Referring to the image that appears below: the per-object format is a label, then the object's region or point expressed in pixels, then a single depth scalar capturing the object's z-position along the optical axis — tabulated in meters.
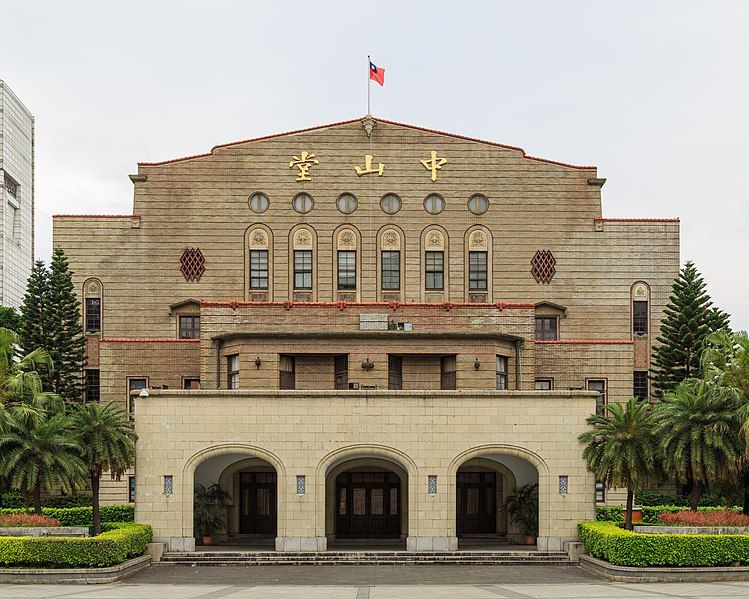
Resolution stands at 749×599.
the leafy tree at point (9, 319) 59.17
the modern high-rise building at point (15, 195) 112.56
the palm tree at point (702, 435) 26.98
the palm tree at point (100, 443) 28.55
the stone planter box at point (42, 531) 27.17
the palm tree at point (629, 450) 27.88
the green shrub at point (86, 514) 33.56
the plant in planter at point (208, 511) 31.72
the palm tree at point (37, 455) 27.69
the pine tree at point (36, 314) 39.88
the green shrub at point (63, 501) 35.94
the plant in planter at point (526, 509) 32.09
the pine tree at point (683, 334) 39.28
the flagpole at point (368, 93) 41.06
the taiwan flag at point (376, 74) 39.06
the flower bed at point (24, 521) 27.73
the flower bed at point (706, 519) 27.62
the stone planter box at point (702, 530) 26.98
